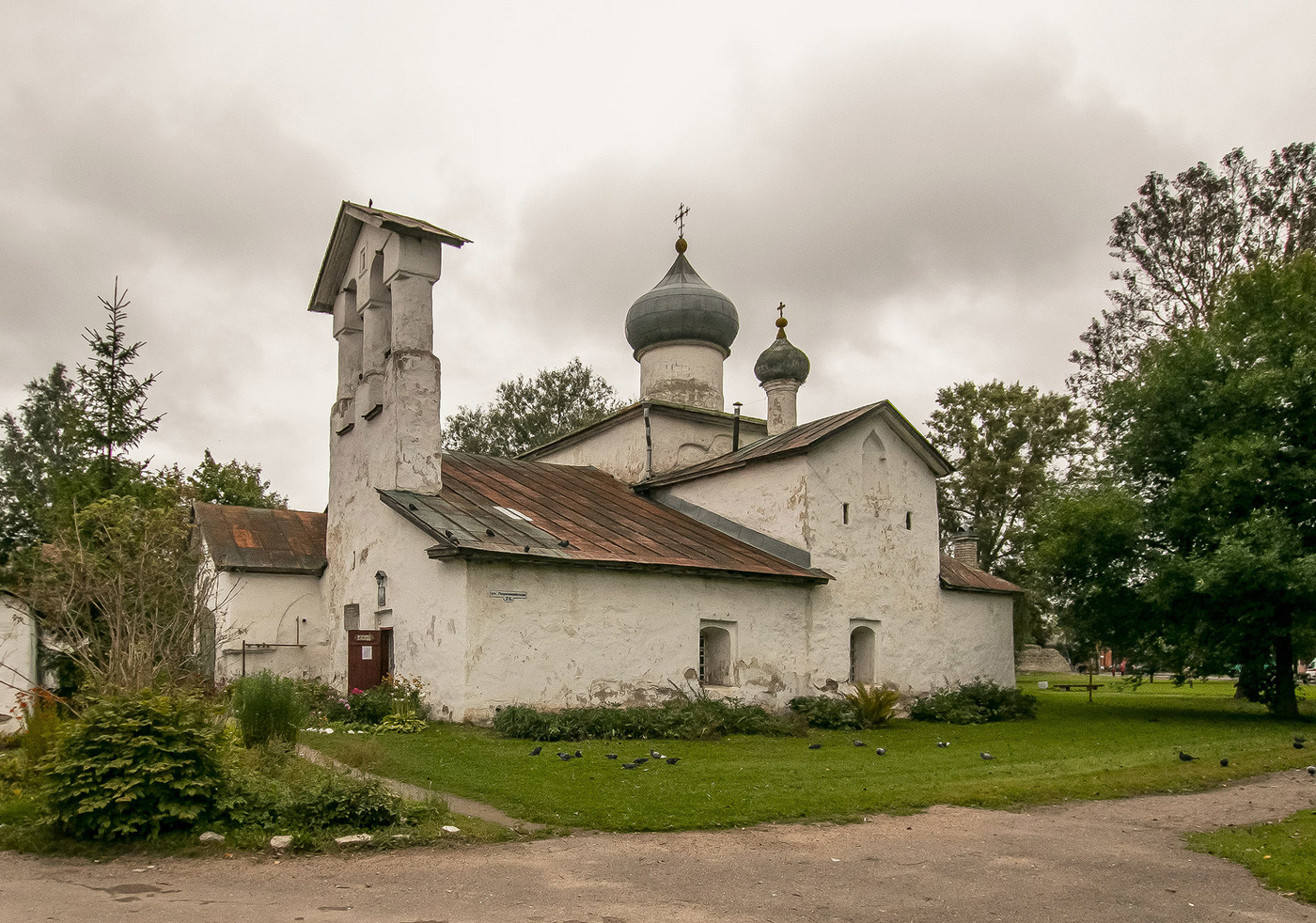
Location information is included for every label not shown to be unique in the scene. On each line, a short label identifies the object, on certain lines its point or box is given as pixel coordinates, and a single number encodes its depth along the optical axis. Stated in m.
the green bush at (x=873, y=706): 17.31
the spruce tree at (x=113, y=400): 25.58
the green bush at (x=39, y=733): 8.76
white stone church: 15.25
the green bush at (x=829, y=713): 17.00
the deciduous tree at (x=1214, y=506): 18.06
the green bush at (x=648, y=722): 13.71
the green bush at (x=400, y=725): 14.11
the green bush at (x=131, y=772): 7.23
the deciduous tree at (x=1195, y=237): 23.94
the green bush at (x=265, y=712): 10.18
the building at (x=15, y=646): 14.88
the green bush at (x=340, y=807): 7.63
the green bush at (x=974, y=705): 19.05
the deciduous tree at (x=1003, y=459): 33.53
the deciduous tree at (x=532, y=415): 42.06
